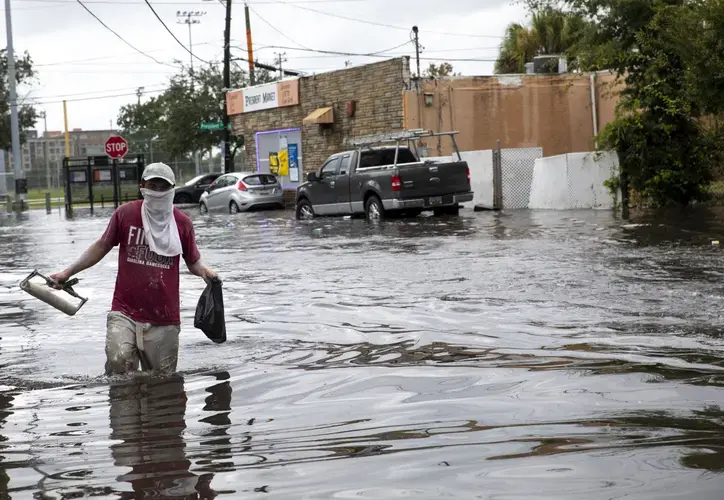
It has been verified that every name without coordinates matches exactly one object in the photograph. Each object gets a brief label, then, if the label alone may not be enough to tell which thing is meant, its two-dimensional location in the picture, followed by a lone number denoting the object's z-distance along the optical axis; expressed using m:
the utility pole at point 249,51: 52.12
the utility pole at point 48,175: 65.50
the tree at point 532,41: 44.22
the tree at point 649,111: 25.88
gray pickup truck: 26.27
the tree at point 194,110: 64.56
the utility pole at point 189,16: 78.48
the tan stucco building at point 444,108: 36.00
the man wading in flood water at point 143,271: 7.31
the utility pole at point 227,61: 50.03
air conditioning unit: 38.22
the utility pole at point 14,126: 50.69
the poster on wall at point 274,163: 44.47
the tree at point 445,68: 54.29
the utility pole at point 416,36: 52.53
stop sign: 44.22
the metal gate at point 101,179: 45.56
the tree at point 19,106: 60.94
